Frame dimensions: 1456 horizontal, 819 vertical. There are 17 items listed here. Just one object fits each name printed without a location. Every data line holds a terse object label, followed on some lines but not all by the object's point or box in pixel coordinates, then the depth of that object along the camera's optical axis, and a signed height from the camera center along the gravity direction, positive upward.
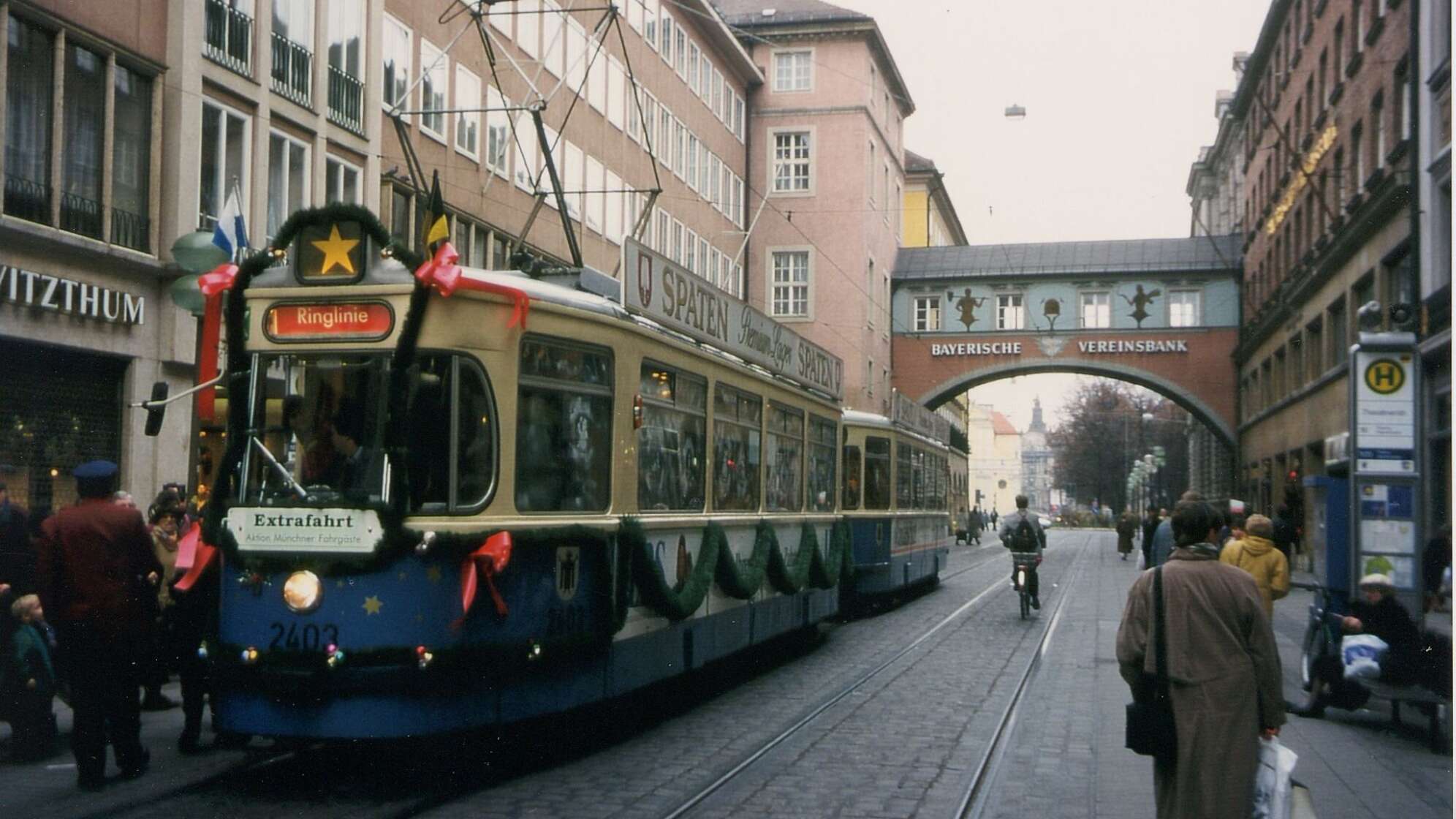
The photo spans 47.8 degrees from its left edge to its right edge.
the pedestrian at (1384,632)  11.29 -1.02
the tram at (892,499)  21.50 -0.29
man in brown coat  5.80 -0.72
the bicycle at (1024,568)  21.48 -1.15
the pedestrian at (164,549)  11.01 -0.55
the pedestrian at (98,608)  8.47 -0.73
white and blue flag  13.94 +2.08
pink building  54.41 +9.91
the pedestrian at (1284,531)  19.47 -0.57
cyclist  21.47 -0.72
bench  10.83 -1.44
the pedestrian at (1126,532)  47.03 -1.45
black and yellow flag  8.62 +1.31
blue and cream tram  8.37 -0.10
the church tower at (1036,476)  177.00 +0.55
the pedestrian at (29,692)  9.37 -1.28
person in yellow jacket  11.94 -0.55
